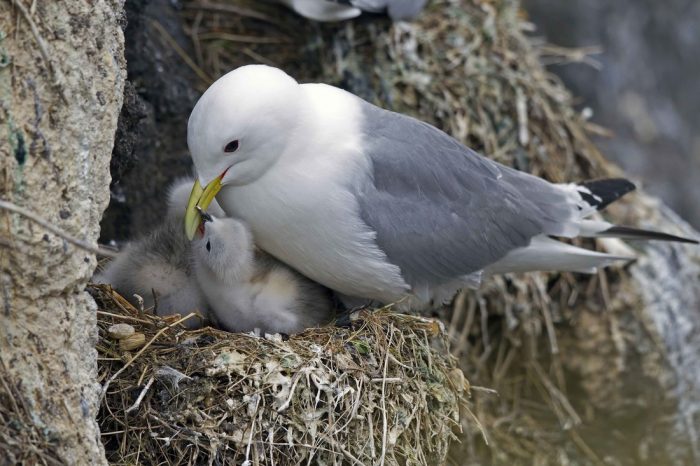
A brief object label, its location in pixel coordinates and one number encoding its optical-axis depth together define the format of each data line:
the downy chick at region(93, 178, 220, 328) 7.31
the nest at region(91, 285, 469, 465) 6.17
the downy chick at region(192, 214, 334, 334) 7.08
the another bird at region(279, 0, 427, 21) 9.66
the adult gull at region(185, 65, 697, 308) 6.83
